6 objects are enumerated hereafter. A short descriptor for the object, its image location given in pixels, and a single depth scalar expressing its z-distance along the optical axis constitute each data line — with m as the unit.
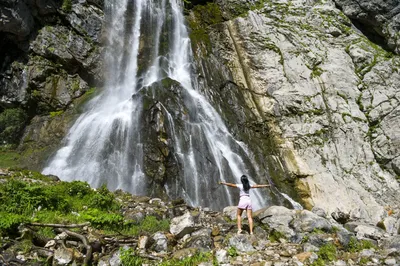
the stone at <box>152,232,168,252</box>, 6.01
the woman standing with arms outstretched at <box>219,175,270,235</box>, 7.01
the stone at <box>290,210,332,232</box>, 6.96
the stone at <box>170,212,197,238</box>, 6.69
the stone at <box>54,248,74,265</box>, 5.05
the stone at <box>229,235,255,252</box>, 5.91
